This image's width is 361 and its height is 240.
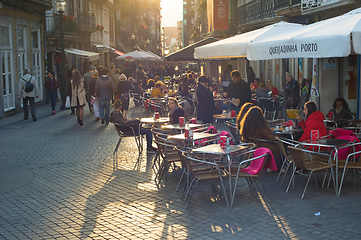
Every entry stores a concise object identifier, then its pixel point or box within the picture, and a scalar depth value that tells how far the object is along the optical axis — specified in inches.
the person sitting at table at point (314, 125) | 315.0
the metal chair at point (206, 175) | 259.8
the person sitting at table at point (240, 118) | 345.3
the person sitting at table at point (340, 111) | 394.0
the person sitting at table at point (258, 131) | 308.7
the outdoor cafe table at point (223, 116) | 425.8
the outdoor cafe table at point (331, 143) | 276.2
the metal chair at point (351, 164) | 277.8
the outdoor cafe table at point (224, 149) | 269.0
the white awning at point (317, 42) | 250.8
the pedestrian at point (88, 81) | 732.0
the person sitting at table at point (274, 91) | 666.8
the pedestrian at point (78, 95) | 609.6
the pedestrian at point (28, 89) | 638.5
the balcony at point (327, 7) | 598.9
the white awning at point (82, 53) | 1037.2
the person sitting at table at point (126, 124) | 413.4
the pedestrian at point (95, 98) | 643.1
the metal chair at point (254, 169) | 261.1
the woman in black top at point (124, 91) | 671.8
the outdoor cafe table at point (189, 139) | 321.7
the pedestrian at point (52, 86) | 742.5
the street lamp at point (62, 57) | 792.9
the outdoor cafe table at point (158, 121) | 427.8
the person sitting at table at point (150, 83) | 858.6
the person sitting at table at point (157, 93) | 687.1
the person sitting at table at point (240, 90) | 499.5
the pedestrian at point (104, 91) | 599.2
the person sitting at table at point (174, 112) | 394.9
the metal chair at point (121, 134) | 413.1
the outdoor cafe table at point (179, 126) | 369.4
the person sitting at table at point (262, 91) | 619.5
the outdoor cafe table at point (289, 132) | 335.3
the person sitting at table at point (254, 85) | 715.4
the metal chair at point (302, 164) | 271.6
